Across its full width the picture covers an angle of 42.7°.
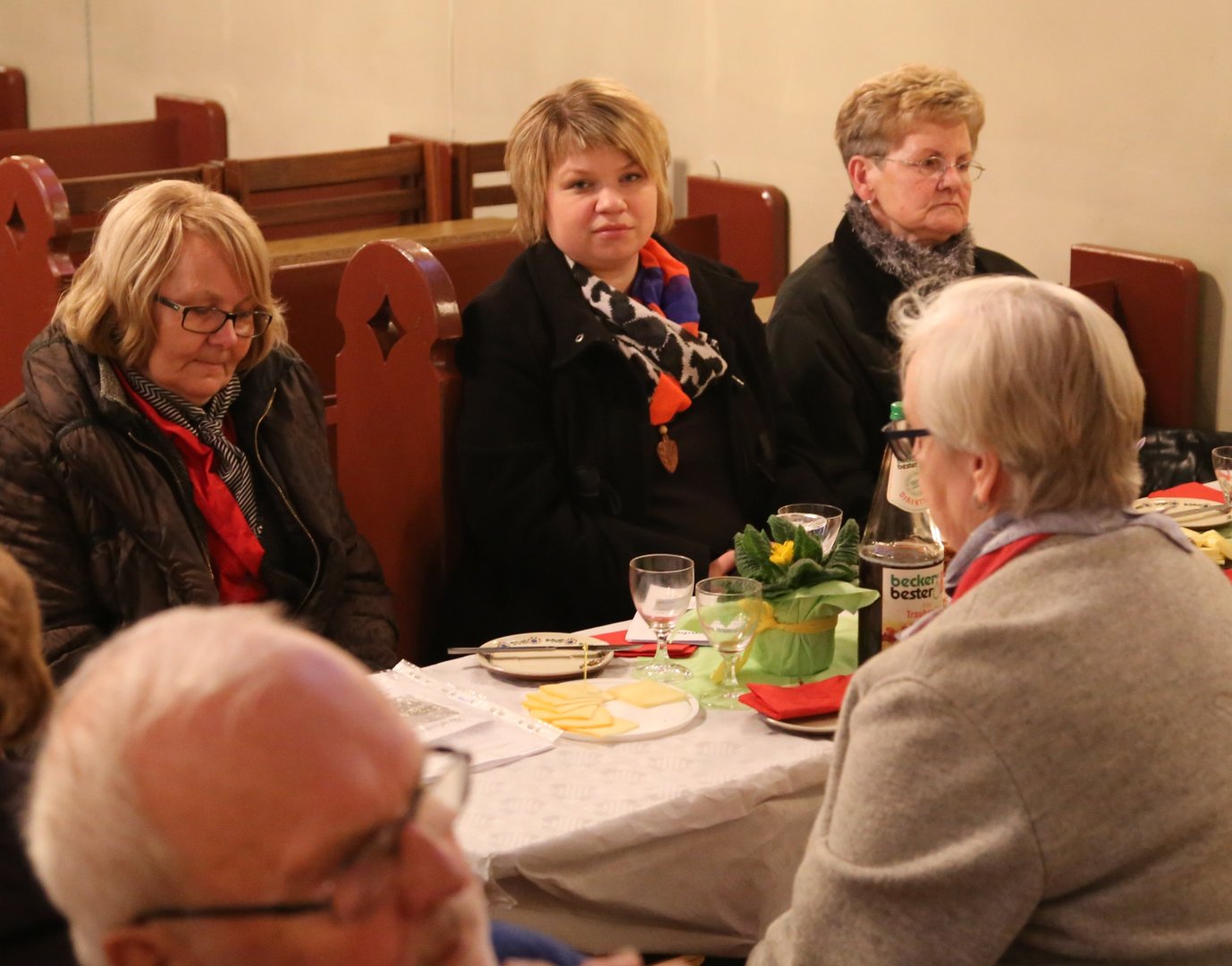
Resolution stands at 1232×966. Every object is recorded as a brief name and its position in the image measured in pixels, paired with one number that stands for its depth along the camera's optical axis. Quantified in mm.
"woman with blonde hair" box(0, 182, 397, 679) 2461
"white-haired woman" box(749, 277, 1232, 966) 1478
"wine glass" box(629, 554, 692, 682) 2168
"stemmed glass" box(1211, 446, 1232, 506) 2861
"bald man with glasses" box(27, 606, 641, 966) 920
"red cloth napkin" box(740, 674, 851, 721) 2021
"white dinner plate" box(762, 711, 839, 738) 1997
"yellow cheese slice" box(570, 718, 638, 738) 1986
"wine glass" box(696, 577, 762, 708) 2104
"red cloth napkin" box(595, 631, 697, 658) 2262
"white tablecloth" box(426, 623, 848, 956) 1773
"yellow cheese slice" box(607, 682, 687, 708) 2088
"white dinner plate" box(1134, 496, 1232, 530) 2826
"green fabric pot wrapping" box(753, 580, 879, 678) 2135
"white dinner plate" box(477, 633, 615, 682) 2162
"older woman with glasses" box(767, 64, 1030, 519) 3434
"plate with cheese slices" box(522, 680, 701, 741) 1998
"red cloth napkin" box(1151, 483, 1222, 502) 3018
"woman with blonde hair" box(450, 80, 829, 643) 2914
